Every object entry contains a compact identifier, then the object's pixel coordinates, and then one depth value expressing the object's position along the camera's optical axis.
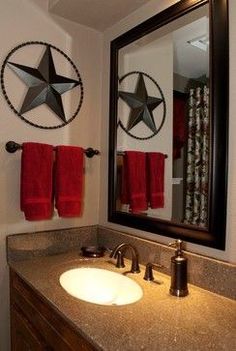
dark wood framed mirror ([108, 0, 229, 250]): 1.06
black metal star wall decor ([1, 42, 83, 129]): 1.41
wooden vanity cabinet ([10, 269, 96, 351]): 0.89
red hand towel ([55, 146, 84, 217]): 1.45
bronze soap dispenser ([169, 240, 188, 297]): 1.04
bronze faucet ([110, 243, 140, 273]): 1.25
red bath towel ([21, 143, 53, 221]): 1.35
